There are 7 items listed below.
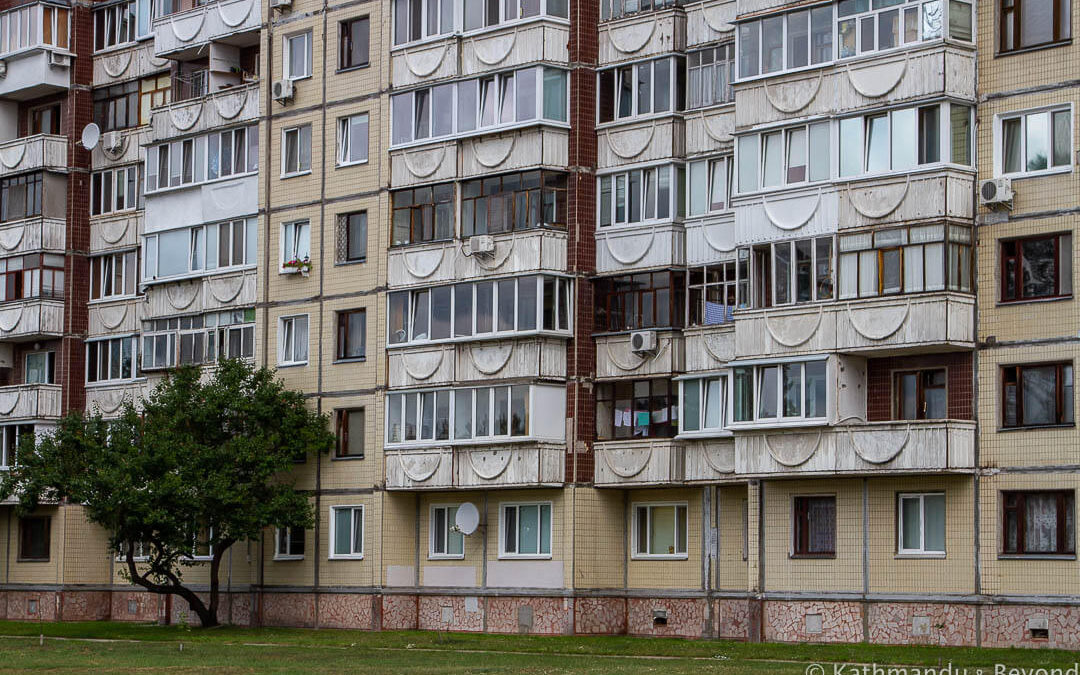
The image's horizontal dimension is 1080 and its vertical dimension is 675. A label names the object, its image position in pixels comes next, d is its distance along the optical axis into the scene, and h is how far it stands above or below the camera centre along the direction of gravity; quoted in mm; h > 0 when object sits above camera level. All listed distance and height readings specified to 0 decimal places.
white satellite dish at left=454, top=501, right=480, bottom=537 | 59781 -164
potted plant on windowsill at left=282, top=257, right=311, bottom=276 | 65188 +7961
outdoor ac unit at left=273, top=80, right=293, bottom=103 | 66000 +13822
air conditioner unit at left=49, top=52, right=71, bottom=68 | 75500 +16927
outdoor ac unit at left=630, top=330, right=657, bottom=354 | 56406 +4843
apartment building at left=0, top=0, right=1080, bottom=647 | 48438 +6424
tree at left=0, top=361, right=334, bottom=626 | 61156 +1388
